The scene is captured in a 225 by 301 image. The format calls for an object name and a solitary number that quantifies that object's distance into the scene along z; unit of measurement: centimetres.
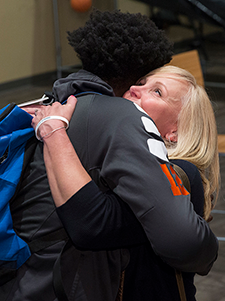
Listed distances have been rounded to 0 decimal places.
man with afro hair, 169
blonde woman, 172
